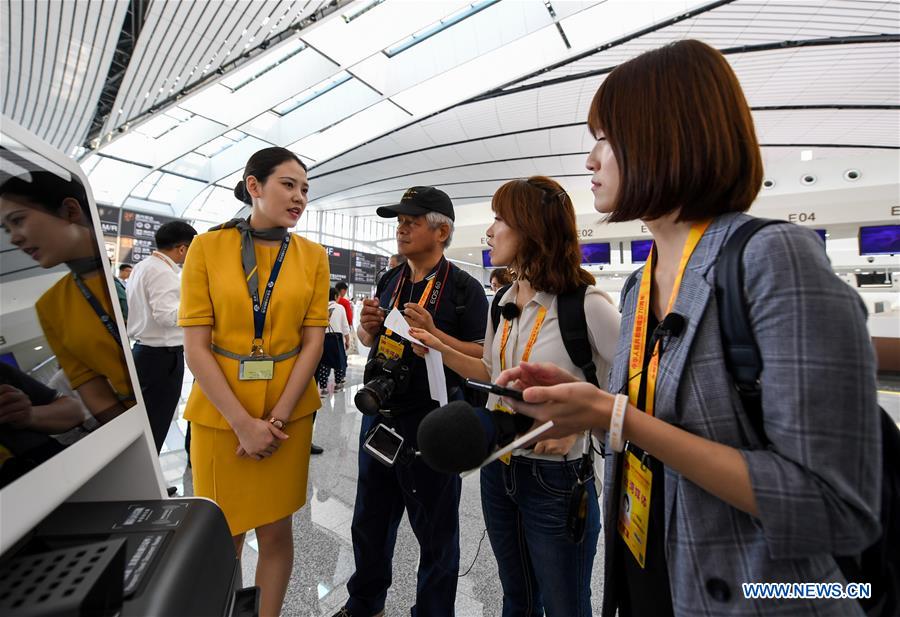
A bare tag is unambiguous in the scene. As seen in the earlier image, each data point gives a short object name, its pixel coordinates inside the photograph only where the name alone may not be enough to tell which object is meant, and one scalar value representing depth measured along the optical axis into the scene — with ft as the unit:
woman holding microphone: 4.37
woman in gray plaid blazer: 1.94
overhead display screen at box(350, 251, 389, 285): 51.96
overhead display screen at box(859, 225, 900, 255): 26.35
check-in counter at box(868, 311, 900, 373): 30.42
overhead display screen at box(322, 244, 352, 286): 48.52
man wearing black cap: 5.70
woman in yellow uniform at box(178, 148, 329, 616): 4.96
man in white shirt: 9.78
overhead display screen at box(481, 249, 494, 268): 37.66
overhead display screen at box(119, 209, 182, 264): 32.89
